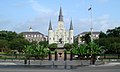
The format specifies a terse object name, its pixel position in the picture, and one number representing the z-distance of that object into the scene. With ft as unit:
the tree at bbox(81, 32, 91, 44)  192.11
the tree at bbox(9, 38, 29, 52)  150.29
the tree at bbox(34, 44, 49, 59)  74.60
